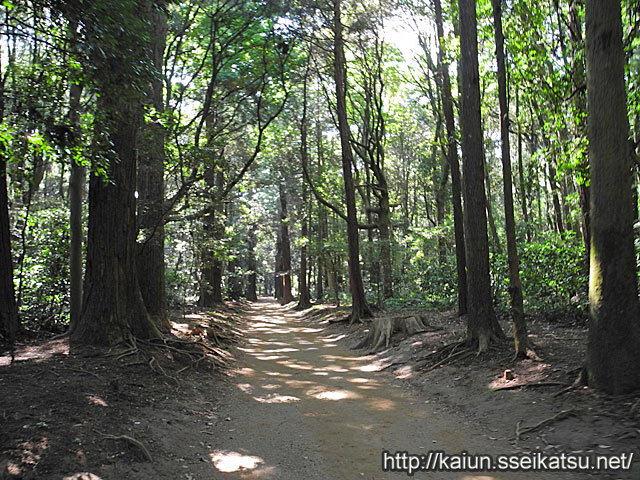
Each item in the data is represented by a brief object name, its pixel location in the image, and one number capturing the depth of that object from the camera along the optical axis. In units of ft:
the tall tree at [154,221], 36.88
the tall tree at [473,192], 30.73
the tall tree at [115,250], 27.35
